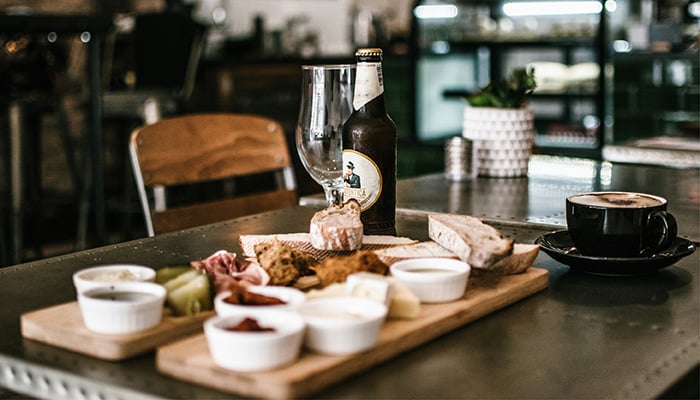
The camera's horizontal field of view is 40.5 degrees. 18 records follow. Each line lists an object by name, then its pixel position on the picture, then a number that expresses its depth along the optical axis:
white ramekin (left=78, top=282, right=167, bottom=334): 0.96
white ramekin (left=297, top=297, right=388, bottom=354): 0.89
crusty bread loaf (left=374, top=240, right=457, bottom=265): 1.21
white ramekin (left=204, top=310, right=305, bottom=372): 0.84
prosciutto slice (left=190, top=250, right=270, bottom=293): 1.09
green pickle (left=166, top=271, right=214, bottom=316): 1.03
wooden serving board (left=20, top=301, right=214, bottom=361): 0.95
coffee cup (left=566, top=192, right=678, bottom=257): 1.28
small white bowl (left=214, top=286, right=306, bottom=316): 0.93
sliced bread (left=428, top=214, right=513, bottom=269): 1.16
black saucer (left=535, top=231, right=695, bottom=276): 1.29
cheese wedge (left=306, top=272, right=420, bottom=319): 0.99
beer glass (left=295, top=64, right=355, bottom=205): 1.57
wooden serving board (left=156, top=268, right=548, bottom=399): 0.84
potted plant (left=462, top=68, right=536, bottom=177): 2.31
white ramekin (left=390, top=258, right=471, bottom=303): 1.08
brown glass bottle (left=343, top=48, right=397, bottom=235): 1.48
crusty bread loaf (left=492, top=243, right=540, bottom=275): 1.23
